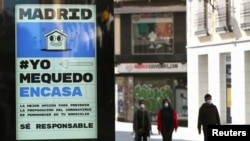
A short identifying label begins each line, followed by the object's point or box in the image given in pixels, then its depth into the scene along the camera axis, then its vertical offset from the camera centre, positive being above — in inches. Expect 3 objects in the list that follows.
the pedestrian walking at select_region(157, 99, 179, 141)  737.6 -50.7
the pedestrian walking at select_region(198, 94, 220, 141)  713.0 -43.3
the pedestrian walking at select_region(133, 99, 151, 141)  775.7 -54.3
